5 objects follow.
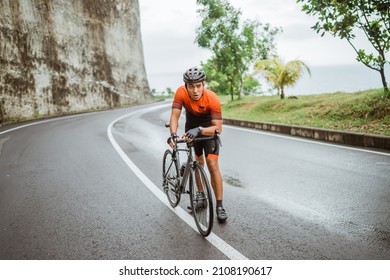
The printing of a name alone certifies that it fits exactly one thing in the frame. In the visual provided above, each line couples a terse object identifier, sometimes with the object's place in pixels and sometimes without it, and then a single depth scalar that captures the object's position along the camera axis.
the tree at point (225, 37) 22.20
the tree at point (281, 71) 16.73
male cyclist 3.80
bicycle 3.61
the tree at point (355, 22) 9.77
